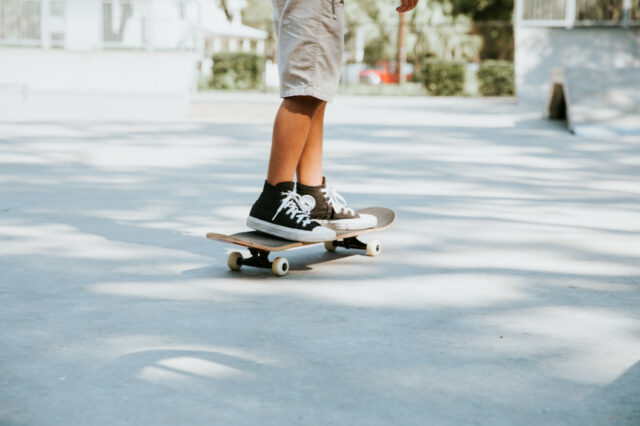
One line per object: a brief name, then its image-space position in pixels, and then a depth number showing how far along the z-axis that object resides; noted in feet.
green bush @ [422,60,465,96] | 85.61
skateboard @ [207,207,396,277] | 10.07
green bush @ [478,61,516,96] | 83.92
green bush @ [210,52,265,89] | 89.51
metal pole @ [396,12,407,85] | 107.24
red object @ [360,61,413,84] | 127.41
